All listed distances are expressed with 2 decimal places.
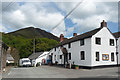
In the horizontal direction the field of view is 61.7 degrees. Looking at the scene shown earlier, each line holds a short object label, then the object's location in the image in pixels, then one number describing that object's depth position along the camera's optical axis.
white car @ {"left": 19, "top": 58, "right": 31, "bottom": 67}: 26.41
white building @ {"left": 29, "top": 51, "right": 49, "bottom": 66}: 32.54
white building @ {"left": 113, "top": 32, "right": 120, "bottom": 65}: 17.70
